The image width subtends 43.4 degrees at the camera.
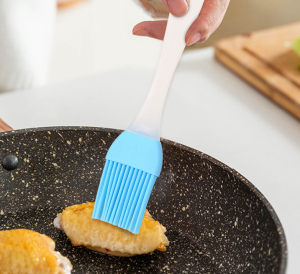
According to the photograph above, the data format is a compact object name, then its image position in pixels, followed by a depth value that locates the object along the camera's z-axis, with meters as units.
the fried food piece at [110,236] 0.68
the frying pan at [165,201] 0.67
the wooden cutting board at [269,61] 1.11
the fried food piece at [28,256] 0.62
